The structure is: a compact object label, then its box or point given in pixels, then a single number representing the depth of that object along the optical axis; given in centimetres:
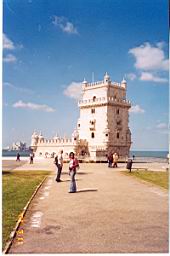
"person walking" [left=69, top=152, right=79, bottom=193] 1113
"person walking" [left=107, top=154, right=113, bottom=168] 2528
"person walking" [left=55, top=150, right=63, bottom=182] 1420
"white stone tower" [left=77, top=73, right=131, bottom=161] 3970
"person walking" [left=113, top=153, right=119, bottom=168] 2513
